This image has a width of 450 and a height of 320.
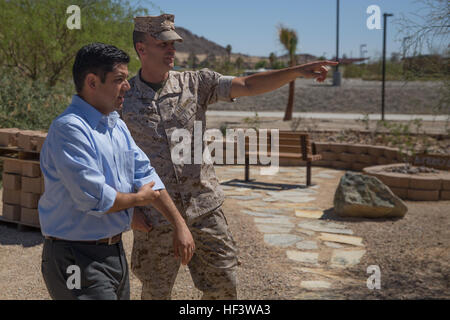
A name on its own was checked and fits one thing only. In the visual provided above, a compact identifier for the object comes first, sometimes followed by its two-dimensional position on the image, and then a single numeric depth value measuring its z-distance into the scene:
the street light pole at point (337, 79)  35.25
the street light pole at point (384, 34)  17.32
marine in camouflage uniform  2.89
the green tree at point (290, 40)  21.50
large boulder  6.49
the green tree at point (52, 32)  10.16
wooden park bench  8.84
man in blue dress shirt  1.94
